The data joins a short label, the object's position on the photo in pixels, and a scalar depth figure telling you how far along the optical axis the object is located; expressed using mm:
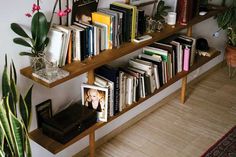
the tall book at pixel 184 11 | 2773
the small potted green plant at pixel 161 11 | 2674
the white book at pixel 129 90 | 2459
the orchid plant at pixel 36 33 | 1807
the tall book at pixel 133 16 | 2298
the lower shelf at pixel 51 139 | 1998
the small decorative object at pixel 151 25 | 2562
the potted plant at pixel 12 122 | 1628
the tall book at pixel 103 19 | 2162
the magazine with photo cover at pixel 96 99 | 2264
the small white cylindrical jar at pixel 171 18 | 2721
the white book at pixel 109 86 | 2295
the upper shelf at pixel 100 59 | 1905
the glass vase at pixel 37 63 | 1901
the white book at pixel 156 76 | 2676
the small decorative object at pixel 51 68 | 1891
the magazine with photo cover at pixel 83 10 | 2096
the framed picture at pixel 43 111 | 2125
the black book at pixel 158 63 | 2713
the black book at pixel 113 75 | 2305
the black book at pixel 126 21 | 2267
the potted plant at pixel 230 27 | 3486
